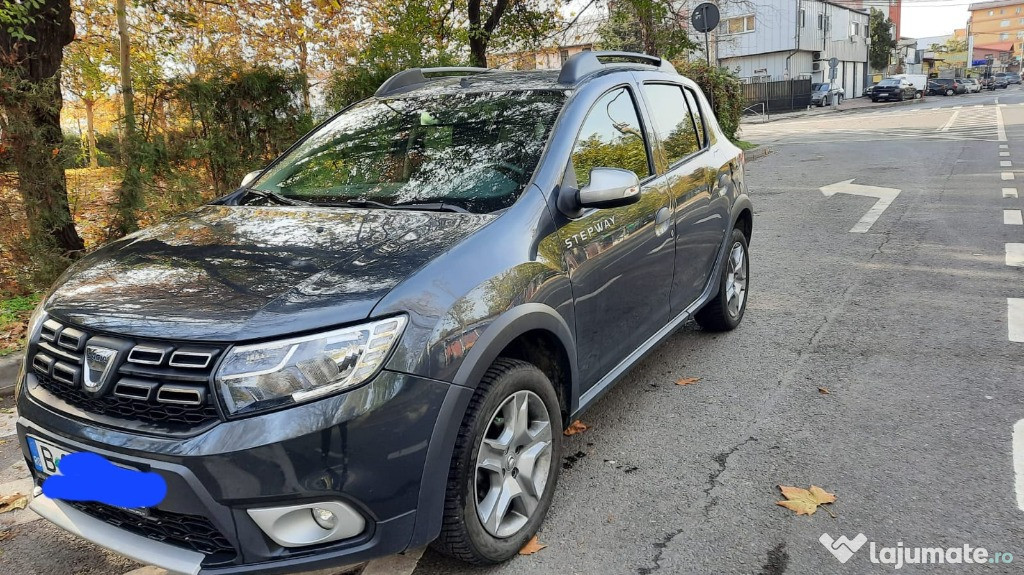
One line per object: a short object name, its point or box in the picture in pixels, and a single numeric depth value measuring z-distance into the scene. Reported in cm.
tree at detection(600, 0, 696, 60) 1170
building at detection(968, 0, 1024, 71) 15588
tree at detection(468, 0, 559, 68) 1082
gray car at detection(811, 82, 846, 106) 4262
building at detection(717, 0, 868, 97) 4497
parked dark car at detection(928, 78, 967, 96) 5800
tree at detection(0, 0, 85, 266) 558
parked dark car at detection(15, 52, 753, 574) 198
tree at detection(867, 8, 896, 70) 6059
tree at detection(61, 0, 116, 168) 705
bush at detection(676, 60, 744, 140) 1633
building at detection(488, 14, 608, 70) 1330
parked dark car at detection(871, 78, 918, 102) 4591
